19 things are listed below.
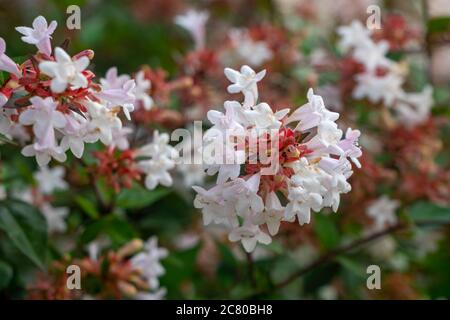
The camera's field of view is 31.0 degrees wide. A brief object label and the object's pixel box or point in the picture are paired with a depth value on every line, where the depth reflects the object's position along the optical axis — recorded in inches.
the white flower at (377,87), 18.6
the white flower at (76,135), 12.2
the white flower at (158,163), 15.1
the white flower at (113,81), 13.9
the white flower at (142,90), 15.8
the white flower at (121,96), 12.6
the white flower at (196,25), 20.6
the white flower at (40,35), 12.2
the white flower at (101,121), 12.2
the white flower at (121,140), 14.4
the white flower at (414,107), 19.9
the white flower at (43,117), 11.7
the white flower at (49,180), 18.0
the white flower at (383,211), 18.7
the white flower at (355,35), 18.9
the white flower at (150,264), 16.0
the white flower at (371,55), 18.7
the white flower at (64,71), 11.5
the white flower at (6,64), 12.2
